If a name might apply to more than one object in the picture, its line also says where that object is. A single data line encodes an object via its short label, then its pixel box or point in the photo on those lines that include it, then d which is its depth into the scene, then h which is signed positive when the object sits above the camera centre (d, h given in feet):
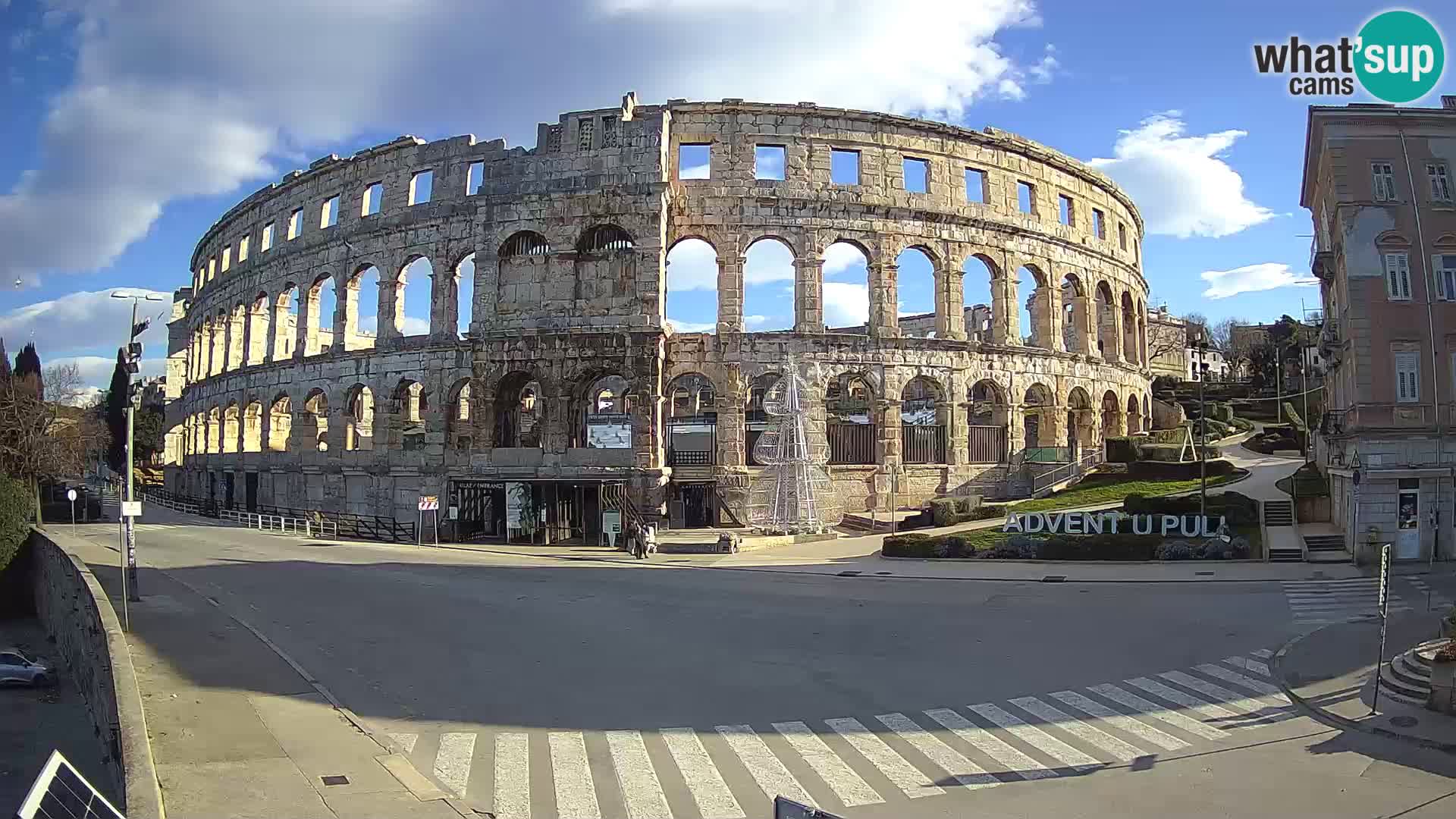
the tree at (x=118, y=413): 275.18 +12.08
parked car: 78.95 -19.76
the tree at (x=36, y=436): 155.94 +3.34
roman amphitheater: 119.85 +17.79
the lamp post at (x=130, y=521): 65.72 -5.53
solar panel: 18.95 -7.91
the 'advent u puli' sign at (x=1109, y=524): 88.74 -9.01
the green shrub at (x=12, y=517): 105.60 -7.68
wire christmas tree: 111.45 -2.60
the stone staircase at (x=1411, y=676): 39.37 -11.25
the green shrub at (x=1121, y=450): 127.54 -1.98
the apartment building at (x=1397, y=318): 81.82 +10.75
